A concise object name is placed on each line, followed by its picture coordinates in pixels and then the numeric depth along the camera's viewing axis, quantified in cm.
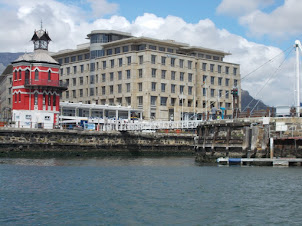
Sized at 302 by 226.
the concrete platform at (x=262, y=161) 4947
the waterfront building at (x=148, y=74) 12100
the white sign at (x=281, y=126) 5103
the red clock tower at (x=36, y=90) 8525
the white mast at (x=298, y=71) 5608
